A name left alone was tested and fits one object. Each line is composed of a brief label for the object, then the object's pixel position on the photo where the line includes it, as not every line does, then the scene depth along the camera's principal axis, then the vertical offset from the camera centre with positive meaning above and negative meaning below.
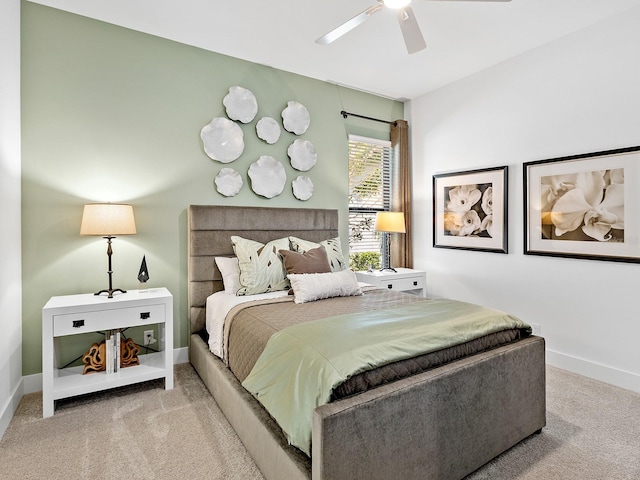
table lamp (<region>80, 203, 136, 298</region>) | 2.48 +0.12
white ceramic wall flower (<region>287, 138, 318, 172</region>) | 3.73 +0.87
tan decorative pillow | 2.90 -0.20
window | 4.31 +0.54
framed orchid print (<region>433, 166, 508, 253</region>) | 3.53 +0.29
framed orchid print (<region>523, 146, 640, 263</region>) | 2.67 +0.25
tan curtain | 4.44 +0.60
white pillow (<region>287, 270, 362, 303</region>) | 2.61 -0.37
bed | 1.31 -0.83
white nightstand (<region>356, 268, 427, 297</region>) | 3.86 -0.47
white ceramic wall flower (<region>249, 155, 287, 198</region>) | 3.49 +0.60
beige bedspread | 2.00 -0.48
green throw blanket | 1.42 -0.50
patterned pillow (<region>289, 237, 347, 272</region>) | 3.18 -0.10
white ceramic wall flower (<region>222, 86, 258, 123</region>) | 3.34 +1.26
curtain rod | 4.11 +1.43
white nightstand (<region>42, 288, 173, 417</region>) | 2.26 -0.60
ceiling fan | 2.08 +1.30
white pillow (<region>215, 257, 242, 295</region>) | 2.96 -0.30
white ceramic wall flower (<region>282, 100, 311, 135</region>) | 3.67 +1.24
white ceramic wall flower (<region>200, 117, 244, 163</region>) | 3.25 +0.90
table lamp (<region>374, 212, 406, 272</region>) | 4.05 +0.17
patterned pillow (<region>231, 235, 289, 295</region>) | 2.86 -0.24
